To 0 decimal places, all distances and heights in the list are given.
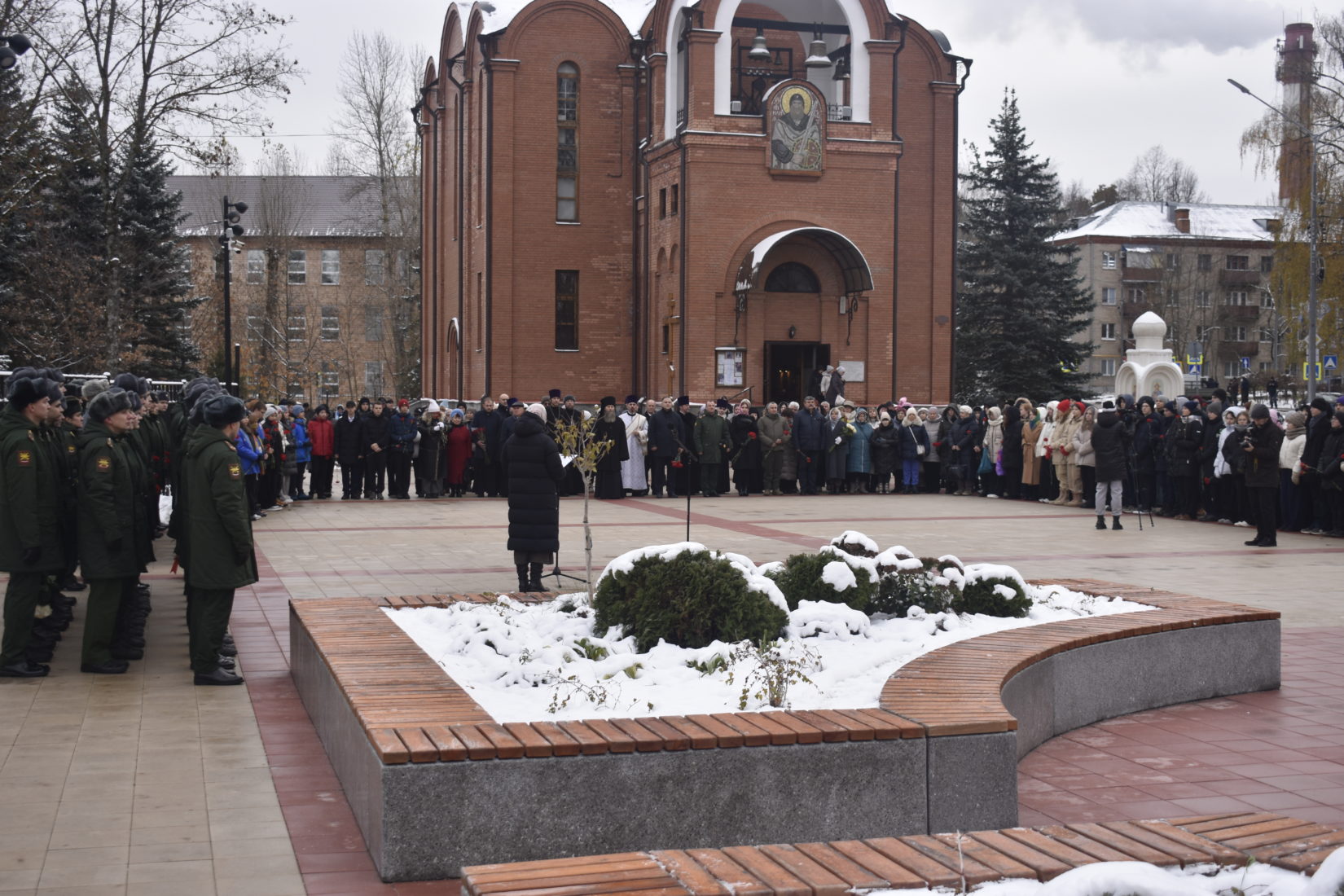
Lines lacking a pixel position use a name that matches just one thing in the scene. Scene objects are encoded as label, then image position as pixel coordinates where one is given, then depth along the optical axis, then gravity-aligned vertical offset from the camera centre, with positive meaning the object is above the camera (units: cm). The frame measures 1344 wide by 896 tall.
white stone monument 3516 +130
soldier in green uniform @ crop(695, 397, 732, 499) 2670 -40
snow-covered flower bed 641 -121
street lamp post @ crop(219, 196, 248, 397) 2895 +387
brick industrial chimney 3988 +838
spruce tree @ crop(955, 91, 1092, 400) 4753 +465
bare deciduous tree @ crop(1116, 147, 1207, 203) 9650 +1581
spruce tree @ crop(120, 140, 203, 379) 3856 +405
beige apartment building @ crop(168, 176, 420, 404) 5784 +632
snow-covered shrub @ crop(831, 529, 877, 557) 919 -80
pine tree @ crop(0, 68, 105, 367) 2600 +389
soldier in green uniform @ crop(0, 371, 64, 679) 903 -76
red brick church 3734 +609
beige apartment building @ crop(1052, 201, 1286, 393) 8744 +902
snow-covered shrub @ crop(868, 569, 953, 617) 864 -106
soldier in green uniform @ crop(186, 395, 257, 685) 871 -71
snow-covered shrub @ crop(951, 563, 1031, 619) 891 -108
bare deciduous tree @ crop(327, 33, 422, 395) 5834 +839
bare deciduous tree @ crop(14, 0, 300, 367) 3447 +804
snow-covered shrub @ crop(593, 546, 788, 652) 750 -99
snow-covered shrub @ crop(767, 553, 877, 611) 840 -96
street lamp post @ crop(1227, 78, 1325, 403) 3931 +341
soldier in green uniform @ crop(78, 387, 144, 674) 908 -70
